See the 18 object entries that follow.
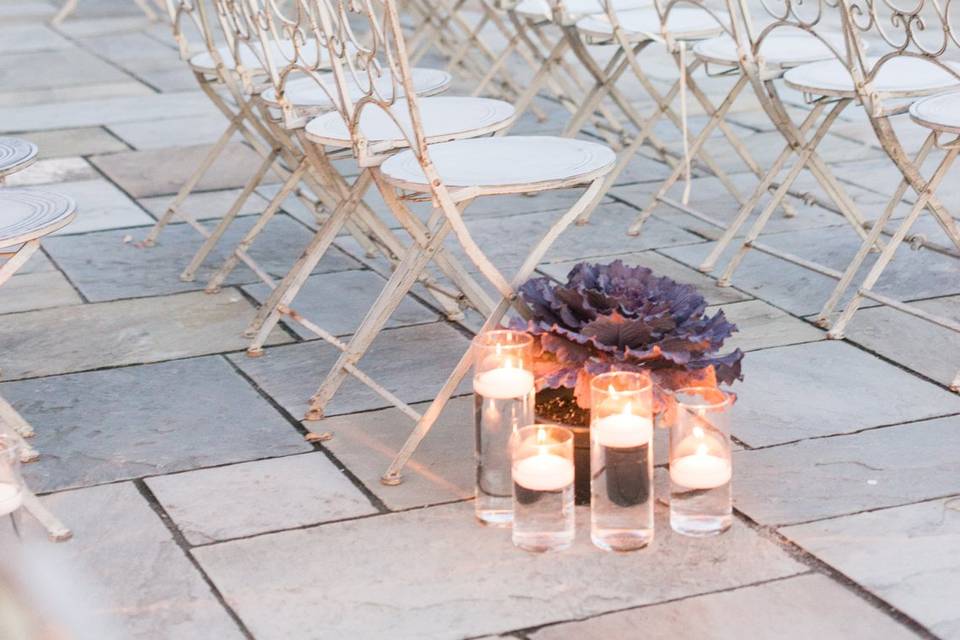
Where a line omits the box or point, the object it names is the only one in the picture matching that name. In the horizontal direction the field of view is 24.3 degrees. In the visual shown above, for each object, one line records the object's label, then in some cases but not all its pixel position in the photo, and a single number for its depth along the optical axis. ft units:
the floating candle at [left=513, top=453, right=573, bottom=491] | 12.15
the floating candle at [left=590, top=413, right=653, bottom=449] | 12.16
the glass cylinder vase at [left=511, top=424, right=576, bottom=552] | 12.18
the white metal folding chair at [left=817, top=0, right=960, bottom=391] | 15.42
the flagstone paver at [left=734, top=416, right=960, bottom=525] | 13.33
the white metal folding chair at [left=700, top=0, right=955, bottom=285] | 17.68
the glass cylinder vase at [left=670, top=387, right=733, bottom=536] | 12.47
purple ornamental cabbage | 13.03
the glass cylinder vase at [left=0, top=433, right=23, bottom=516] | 11.92
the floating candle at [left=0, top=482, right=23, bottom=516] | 11.89
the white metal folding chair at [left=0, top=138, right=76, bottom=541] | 13.38
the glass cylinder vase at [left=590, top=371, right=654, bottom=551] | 12.18
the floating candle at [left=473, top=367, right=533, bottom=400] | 12.89
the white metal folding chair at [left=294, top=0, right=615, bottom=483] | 13.25
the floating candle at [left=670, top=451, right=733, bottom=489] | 12.47
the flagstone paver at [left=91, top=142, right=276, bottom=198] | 25.90
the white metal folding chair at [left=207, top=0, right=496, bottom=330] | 16.60
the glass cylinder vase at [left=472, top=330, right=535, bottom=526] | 12.90
